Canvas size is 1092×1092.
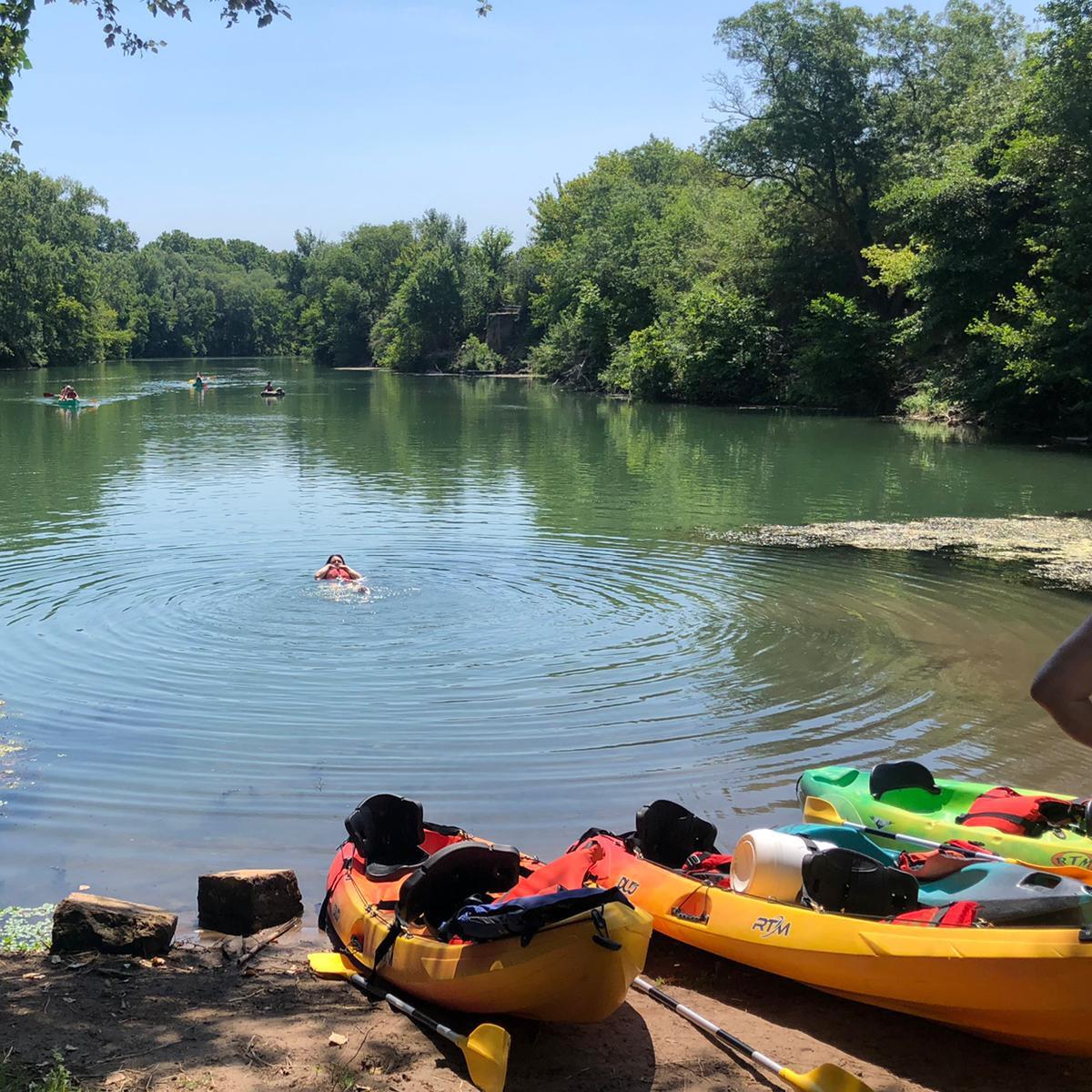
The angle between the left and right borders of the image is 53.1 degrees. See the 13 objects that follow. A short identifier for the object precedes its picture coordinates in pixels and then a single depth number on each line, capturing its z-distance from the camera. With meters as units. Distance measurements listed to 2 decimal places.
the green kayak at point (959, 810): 5.88
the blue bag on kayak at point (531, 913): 4.30
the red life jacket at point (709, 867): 5.62
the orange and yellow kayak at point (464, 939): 4.25
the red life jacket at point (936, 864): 5.28
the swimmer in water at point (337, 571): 13.26
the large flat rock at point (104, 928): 4.96
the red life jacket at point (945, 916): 4.64
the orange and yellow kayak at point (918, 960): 4.22
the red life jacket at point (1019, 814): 6.10
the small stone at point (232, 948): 5.22
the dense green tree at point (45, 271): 72.25
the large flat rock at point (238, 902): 5.56
